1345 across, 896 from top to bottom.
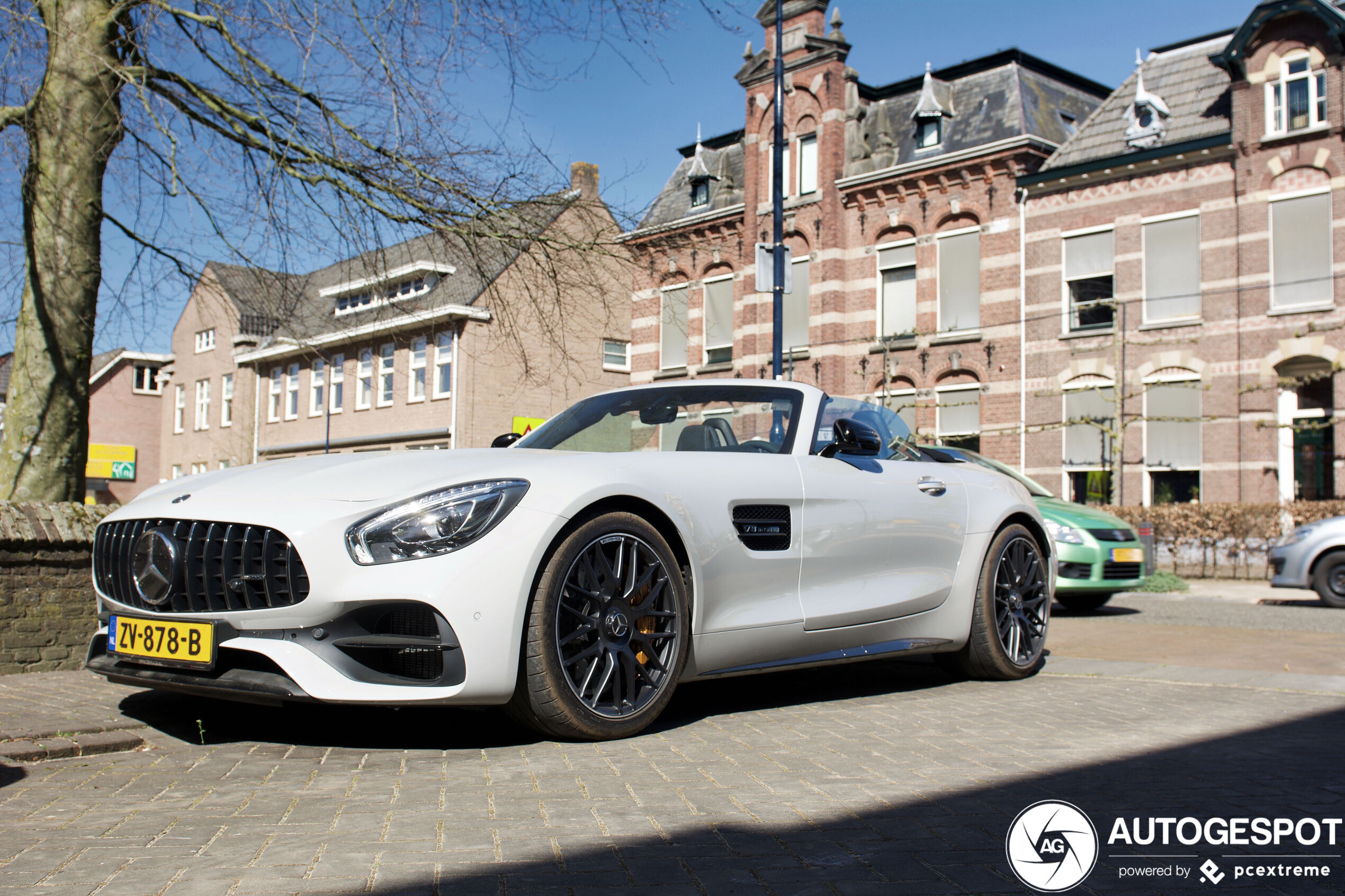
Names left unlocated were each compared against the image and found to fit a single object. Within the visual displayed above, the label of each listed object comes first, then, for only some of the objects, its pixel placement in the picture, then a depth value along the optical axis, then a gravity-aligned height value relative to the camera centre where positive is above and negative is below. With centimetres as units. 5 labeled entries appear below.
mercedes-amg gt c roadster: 382 -29
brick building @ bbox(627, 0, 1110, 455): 2619 +643
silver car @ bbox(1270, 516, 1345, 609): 1295 -74
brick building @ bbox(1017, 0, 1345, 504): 2186 +439
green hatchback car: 1116 -58
